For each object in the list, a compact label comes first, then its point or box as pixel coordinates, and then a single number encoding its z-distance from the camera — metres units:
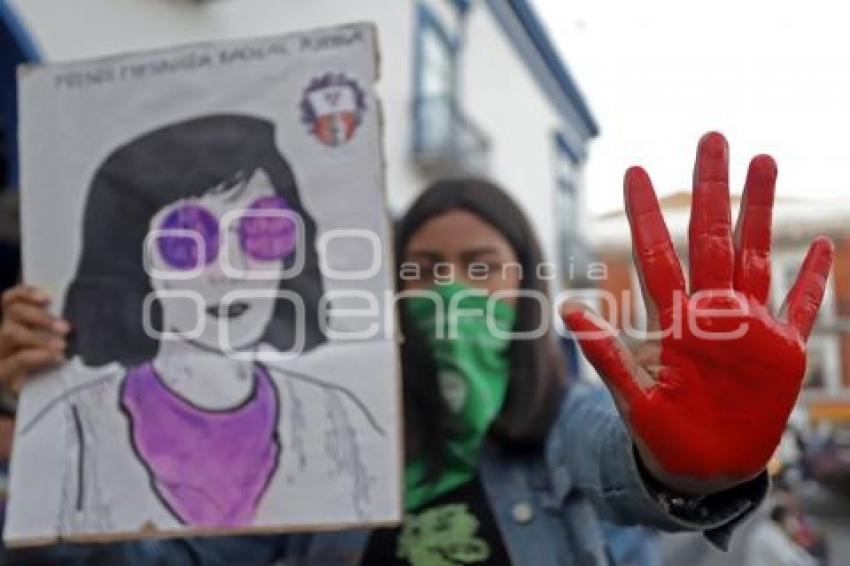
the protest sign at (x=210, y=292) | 0.94
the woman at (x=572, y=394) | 0.65
